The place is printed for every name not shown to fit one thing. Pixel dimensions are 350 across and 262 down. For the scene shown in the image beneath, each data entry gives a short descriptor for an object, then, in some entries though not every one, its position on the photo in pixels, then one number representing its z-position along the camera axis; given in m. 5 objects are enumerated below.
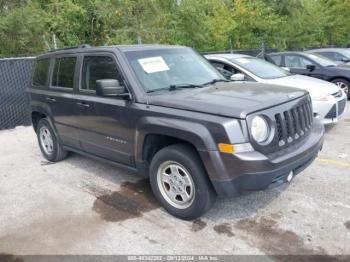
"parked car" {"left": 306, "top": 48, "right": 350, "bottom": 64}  13.98
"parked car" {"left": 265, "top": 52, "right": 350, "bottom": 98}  10.16
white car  6.84
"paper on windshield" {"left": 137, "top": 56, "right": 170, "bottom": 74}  4.43
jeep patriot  3.48
